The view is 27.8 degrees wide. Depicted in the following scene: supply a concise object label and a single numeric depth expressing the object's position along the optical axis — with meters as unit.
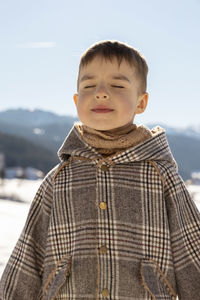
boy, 1.82
